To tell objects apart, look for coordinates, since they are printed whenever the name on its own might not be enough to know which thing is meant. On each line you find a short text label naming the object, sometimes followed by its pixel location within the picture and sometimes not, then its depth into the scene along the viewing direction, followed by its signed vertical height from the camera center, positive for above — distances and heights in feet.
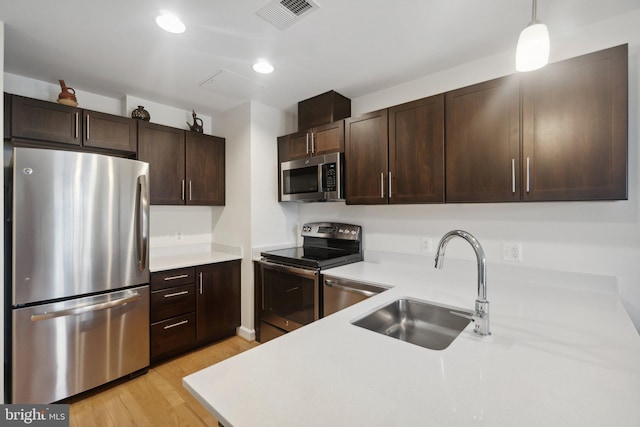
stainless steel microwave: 8.23 +1.05
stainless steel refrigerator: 5.83 -1.24
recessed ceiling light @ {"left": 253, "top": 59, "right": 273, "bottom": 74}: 7.16 +3.75
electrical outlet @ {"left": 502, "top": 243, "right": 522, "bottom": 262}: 6.29 -0.90
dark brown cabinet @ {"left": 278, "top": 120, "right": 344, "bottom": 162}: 8.40 +2.25
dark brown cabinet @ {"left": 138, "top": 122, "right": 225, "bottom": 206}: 8.75 +1.64
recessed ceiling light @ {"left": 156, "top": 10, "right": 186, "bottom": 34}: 5.37 +3.72
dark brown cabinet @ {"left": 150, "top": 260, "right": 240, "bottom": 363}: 8.00 -2.83
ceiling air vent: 5.04 +3.70
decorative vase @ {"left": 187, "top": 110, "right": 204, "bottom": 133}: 10.03 +3.09
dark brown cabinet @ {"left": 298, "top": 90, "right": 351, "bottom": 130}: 8.84 +3.31
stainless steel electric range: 7.72 -1.74
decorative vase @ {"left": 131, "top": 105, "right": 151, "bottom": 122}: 8.71 +3.08
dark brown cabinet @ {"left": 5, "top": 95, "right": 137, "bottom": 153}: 6.66 +2.29
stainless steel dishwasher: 6.51 -1.90
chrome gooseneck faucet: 3.52 -1.10
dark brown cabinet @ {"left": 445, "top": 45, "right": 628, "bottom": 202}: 4.67 +1.42
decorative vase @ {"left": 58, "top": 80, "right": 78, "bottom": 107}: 7.39 +3.07
